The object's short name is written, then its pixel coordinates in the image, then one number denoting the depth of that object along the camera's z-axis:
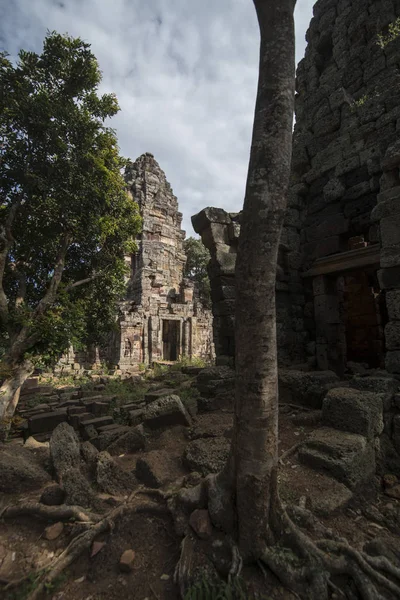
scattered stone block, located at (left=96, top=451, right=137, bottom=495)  3.19
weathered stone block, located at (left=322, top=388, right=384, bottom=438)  3.39
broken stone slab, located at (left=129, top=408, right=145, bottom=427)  5.28
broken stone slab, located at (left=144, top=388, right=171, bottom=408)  6.24
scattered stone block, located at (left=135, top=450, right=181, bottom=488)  3.25
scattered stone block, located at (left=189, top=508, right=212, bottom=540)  2.33
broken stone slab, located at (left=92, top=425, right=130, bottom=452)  4.33
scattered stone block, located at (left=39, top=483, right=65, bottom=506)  2.98
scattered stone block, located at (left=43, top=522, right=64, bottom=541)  2.58
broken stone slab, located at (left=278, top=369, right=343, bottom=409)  4.72
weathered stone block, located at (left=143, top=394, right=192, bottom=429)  4.48
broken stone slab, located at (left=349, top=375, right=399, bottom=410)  3.84
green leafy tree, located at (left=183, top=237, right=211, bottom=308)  31.71
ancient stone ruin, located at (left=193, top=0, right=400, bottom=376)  5.82
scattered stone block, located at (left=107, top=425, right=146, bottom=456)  4.22
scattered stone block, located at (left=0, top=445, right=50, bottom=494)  3.24
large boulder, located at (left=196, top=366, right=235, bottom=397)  5.40
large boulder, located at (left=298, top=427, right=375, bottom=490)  2.97
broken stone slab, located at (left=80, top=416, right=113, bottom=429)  4.95
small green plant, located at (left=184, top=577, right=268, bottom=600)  1.89
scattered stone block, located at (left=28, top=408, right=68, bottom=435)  5.31
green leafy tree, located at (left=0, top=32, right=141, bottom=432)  6.27
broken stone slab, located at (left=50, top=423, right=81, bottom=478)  3.45
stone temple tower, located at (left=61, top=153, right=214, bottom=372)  17.53
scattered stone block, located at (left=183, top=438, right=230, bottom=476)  3.31
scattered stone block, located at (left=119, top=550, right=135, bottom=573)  2.21
